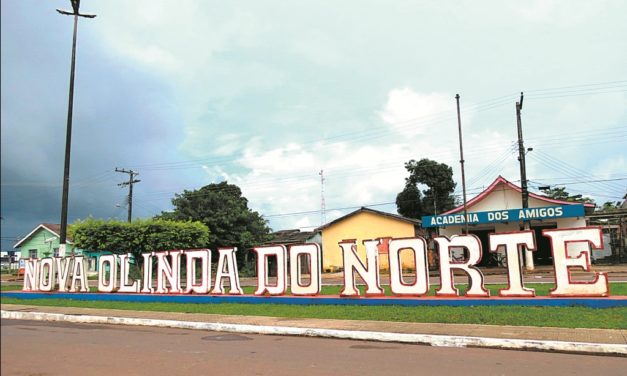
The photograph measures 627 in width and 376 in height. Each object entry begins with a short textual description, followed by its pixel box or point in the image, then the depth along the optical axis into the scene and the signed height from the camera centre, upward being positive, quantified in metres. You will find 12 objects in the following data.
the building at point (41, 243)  50.62 +3.40
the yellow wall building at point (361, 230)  41.00 +3.16
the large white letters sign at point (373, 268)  14.27 +0.03
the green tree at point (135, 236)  26.64 +2.09
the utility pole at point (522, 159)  28.64 +5.87
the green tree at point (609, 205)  56.31 +6.36
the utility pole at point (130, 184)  44.87 +7.97
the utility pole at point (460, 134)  24.75 +6.31
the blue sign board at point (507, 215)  32.50 +3.21
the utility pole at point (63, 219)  21.75 +2.45
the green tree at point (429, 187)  50.16 +7.68
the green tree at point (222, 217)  41.50 +4.48
